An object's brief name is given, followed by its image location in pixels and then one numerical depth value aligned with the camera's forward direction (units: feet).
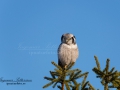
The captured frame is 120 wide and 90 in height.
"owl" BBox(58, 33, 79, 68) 56.75
